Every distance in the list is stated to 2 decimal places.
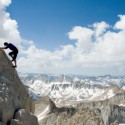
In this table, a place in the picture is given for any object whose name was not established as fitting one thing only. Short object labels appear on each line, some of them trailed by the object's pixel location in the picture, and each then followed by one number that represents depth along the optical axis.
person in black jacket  15.10
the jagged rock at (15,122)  13.16
